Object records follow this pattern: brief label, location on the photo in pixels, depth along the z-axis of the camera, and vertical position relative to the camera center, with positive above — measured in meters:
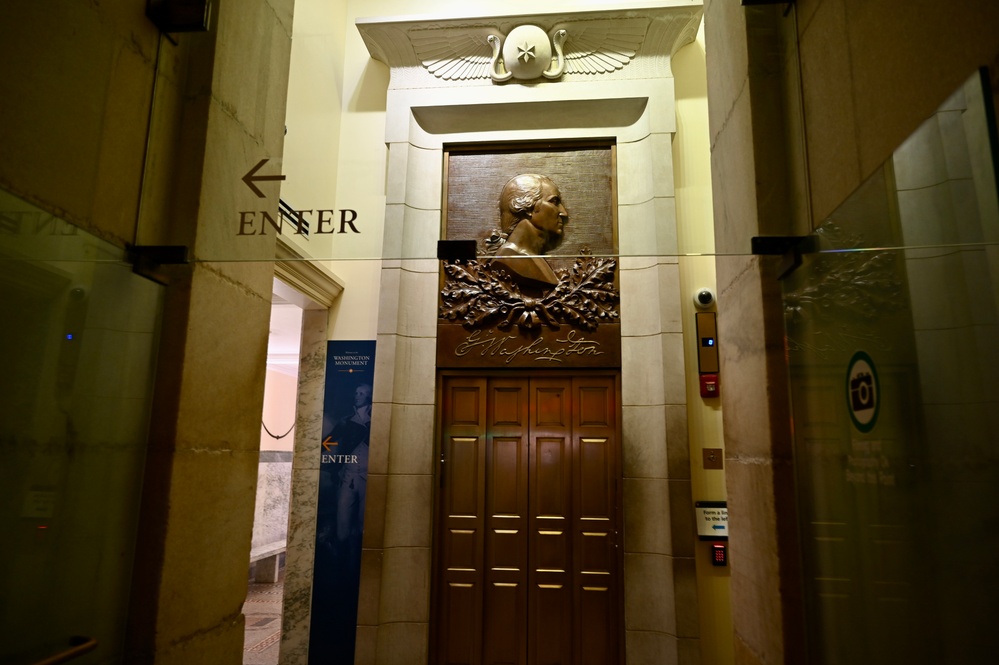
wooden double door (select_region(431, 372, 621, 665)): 5.17 -0.57
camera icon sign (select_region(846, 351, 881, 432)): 1.42 +0.15
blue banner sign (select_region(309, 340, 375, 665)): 5.10 -0.39
